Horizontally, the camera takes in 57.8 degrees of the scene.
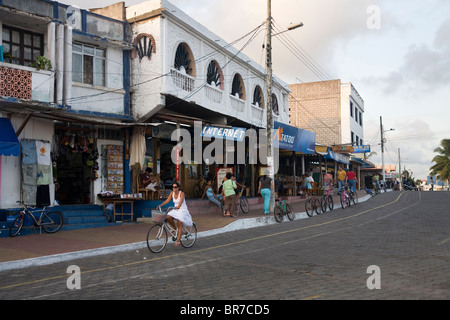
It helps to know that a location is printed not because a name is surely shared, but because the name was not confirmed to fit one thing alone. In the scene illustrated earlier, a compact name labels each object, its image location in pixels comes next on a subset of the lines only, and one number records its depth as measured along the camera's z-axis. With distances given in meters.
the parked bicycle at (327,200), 19.28
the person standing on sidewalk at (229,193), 15.70
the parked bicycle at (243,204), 17.75
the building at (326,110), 44.78
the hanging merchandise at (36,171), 13.49
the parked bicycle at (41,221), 12.17
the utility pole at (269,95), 17.31
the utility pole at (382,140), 47.26
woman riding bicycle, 10.00
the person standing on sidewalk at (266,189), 16.78
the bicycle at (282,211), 15.90
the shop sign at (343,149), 36.66
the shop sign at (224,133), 17.06
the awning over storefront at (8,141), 12.18
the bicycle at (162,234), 9.55
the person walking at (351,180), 22.23
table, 15.33
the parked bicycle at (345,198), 20.97
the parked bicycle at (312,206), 17.94
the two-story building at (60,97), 13.12
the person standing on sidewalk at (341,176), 21.83
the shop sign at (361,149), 41.06
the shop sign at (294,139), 21.99
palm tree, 53.52
